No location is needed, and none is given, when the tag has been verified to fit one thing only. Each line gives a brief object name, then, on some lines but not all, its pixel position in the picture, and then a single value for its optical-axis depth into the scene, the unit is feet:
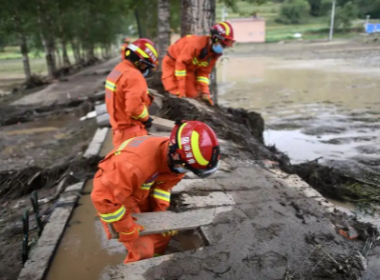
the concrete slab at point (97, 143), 18.95
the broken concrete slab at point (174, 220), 9.94
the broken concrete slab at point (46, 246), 9.98
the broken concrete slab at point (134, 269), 8.55
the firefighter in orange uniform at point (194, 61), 18.15
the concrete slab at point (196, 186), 12.61
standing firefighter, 13.42
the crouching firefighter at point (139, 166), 8.30
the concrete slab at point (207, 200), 11.64
